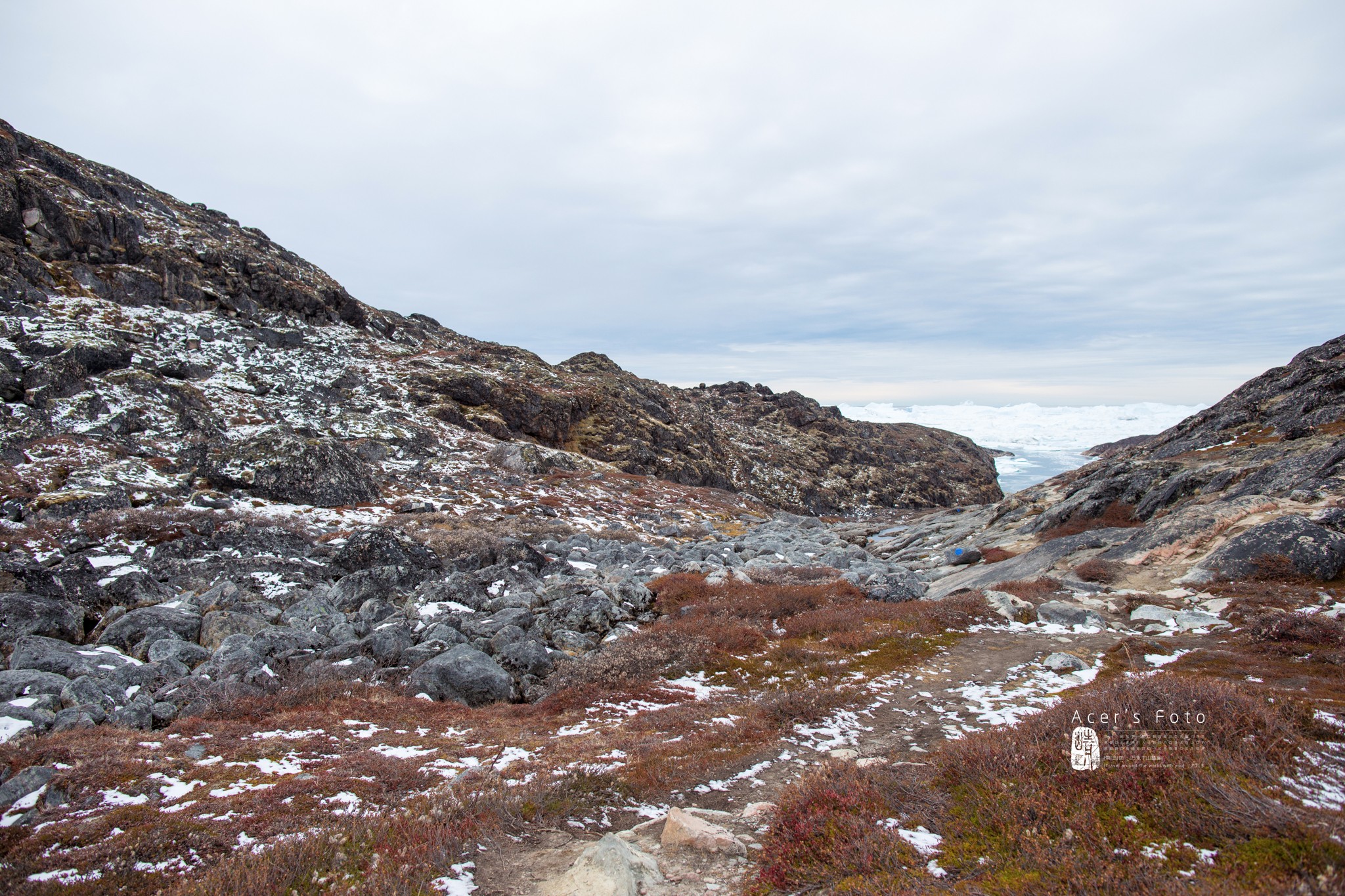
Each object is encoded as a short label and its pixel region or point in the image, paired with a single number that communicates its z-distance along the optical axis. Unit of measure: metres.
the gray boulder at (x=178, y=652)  12.16
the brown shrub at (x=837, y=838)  5.43
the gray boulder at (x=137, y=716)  9.73
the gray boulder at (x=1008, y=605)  18.34
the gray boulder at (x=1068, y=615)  17.03
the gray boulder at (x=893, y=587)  22.08
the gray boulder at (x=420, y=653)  13.84
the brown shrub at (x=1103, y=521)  30.38
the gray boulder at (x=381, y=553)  20.58
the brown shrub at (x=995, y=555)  32.16
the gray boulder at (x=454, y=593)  17.42
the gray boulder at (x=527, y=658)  14.34
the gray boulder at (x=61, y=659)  11.11
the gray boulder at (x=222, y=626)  13.59
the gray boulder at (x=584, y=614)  17.36
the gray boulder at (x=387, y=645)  13.92
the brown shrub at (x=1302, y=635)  11.63
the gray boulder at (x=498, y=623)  15.58
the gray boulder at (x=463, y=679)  12.77
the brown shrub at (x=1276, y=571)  16.77
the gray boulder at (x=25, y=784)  6.81
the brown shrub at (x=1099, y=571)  21.25
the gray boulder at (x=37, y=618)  12.63
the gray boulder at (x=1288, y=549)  16.64
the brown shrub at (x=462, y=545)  22.94
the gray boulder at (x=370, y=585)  17.48
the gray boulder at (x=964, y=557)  34.16
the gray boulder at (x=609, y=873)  5.53
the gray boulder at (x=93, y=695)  9.80
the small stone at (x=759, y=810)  7.24
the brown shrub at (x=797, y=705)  11.16
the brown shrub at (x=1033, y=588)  19.83
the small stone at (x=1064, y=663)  13.37
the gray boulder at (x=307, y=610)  15.59
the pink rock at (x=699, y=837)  6.42
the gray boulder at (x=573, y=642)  15.88
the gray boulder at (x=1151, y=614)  16.27
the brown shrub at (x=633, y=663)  13.76
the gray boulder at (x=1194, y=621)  15.18
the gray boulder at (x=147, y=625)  13.06
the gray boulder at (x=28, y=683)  9.80
